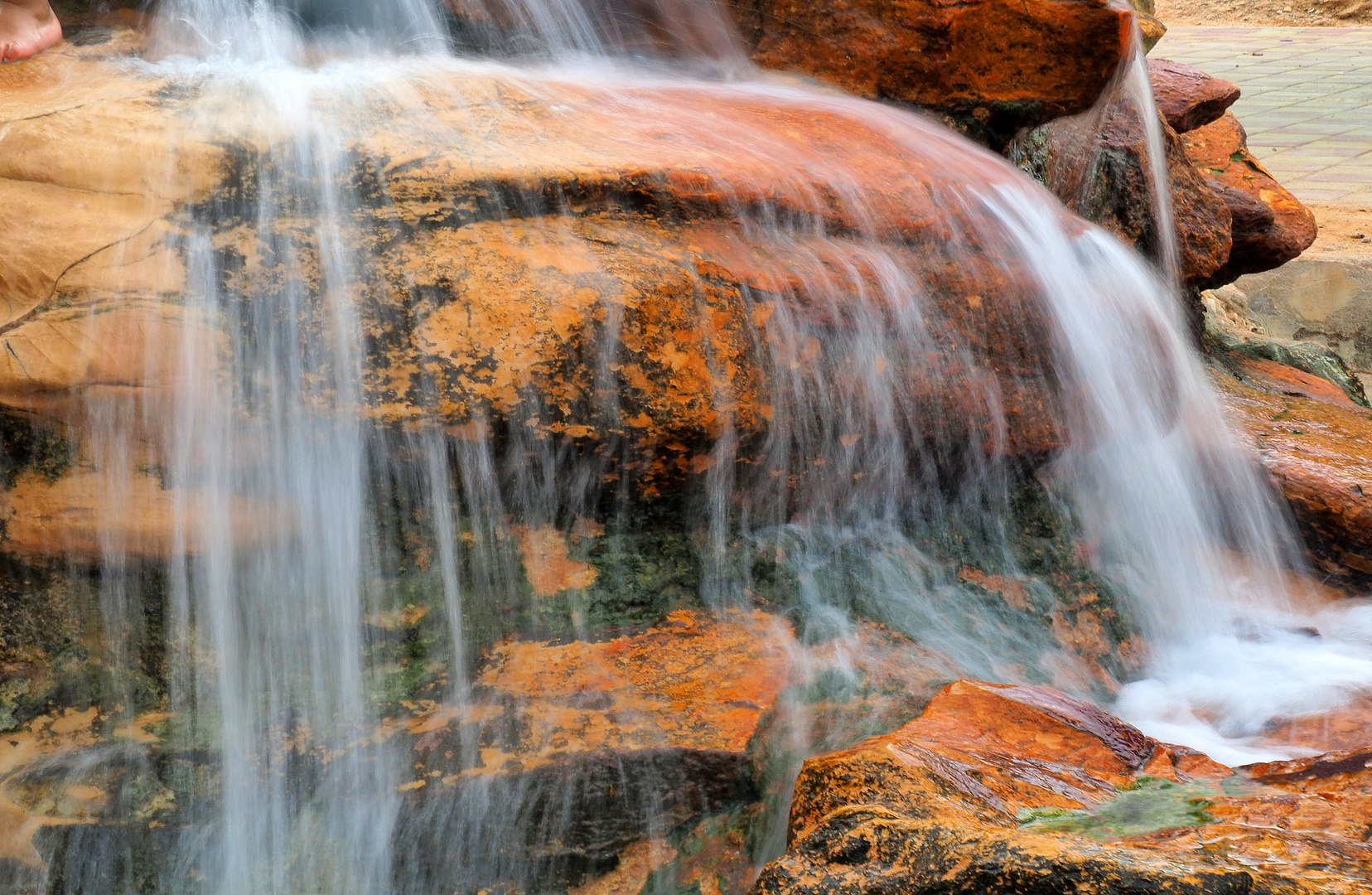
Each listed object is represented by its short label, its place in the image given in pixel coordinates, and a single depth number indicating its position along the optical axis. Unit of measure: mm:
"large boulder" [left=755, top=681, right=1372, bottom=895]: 1513
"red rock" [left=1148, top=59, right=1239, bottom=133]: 5734
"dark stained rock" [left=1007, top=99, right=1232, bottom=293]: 4949
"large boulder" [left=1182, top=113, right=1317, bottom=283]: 5742
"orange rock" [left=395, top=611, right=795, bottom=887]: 2406
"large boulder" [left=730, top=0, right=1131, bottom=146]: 3969
